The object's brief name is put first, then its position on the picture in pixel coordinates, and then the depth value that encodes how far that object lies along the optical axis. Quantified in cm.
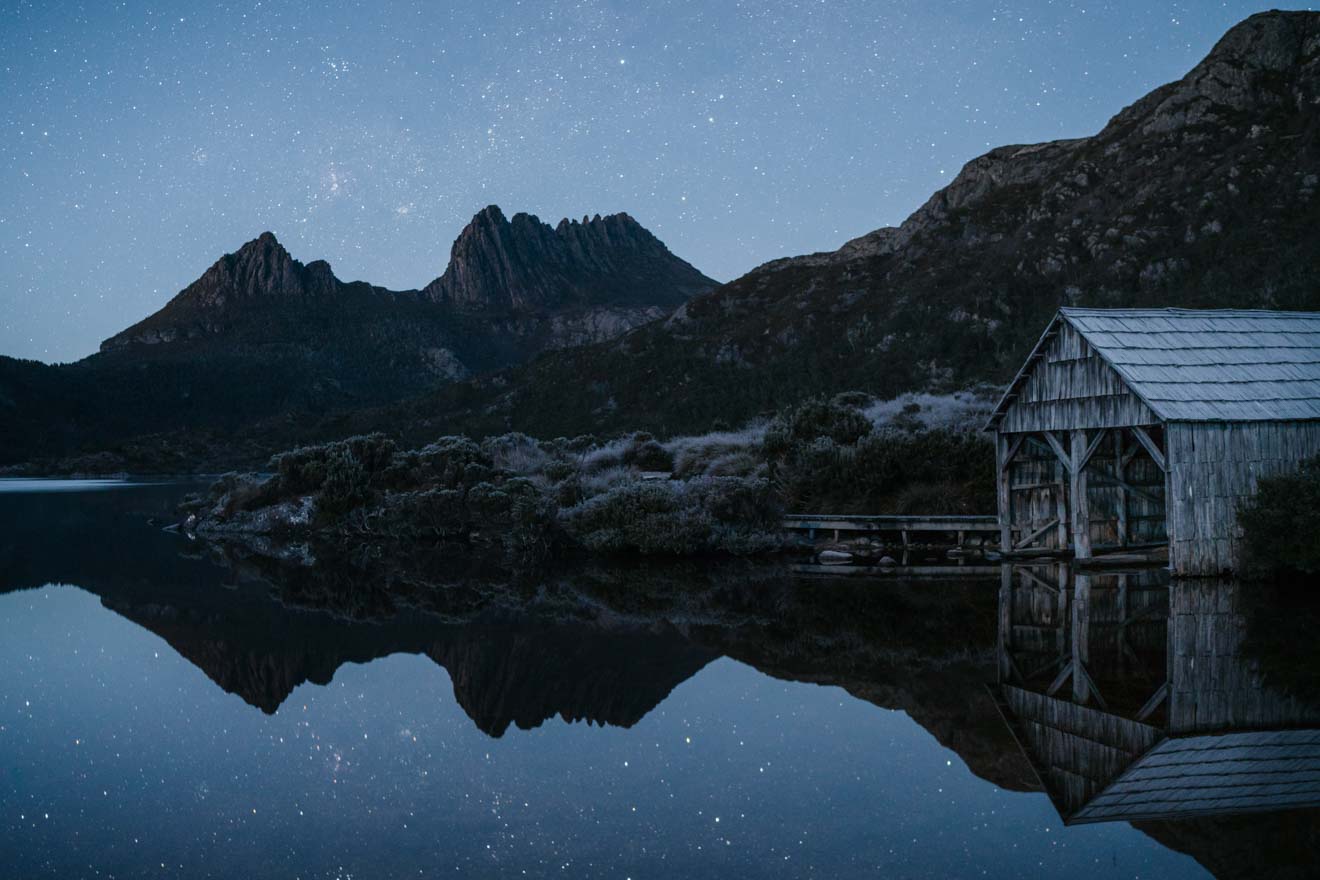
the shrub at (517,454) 3219
